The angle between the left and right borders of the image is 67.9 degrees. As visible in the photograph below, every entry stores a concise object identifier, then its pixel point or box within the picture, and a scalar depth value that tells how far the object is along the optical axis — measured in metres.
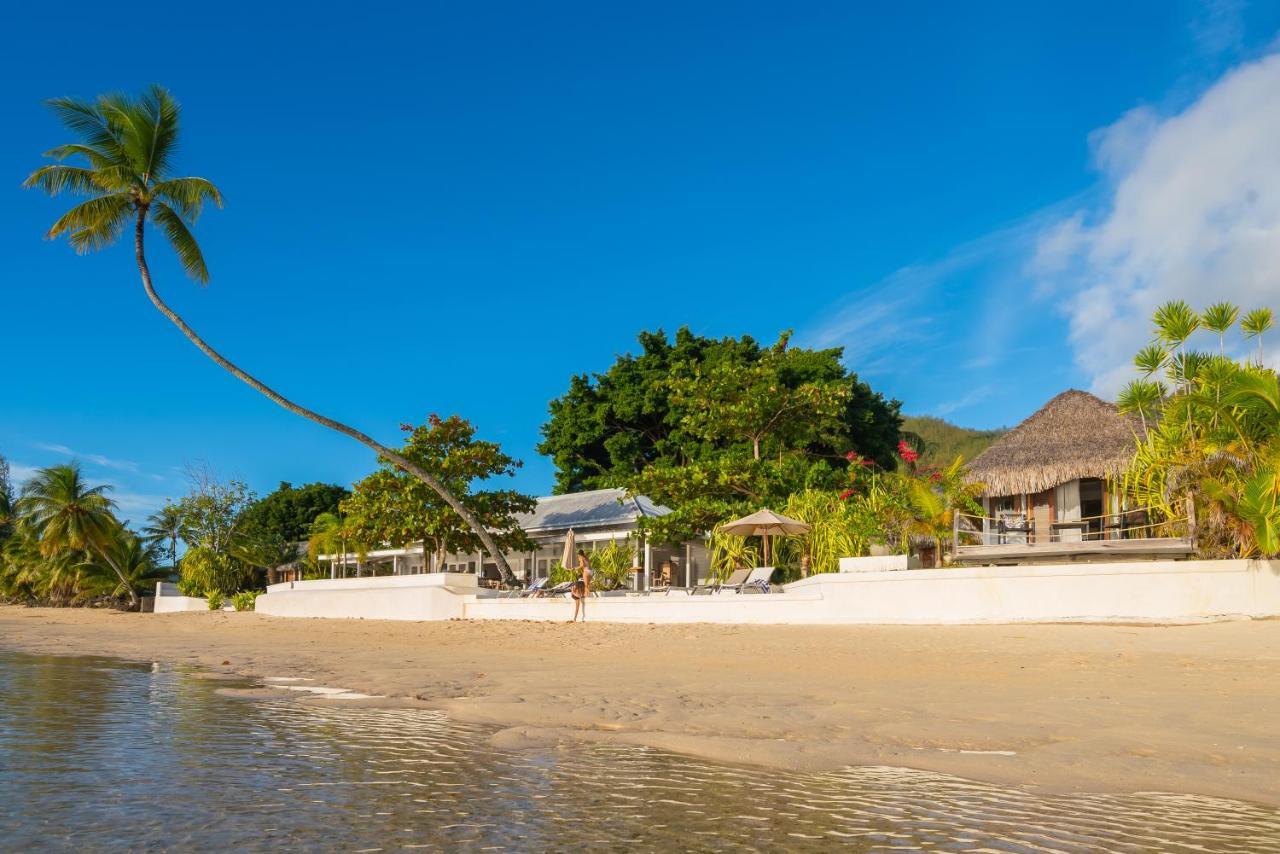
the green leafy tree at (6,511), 52.57
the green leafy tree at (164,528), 42.84
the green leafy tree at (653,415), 33.84
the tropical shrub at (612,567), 22.11
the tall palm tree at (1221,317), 16.00
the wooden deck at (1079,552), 14.77
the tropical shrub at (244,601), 30.52
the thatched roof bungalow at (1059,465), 23.00
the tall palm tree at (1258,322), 15.72
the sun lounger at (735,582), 17.72
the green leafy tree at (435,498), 24.34
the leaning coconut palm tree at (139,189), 21.97
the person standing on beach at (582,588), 18.39
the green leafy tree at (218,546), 35.59
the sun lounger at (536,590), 20.52
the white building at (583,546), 26.31
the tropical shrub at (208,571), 35.41
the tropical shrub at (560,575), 21.45
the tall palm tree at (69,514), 39.19
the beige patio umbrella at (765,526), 18.34
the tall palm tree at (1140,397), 16.70
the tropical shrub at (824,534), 18.09
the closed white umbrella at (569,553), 20.69
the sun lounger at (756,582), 17.22
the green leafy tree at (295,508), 52.53
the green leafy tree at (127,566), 41.44
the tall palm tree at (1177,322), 16.20
